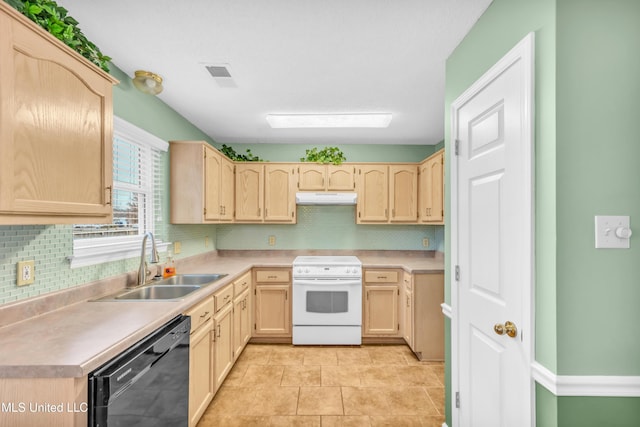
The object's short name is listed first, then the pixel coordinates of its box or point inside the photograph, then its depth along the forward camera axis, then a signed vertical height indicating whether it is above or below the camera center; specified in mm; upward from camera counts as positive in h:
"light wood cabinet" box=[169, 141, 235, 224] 2918 +349
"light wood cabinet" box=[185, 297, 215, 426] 1888 -919
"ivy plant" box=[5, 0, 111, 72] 1202 +801
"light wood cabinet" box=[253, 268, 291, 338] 3443 -937
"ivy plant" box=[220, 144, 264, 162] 3844 +783
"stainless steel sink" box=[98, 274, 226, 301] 2039 -513
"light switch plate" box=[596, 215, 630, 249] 1050 -42
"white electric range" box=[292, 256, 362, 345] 3387 -938
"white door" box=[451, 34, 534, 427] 1188 -120
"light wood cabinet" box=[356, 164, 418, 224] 3836 +318
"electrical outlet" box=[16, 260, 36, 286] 1453 -261
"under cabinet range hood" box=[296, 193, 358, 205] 3752 +248
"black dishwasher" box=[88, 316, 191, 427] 1092 -687
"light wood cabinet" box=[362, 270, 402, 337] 3424 -930
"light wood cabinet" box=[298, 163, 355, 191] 3848 +502
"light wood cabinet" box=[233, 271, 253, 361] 2810 -922
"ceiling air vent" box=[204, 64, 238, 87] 2135 +1032
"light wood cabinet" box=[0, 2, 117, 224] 1058 +344
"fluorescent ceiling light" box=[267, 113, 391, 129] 3076 +1001
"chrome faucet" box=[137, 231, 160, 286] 2264 -302
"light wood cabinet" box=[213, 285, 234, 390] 2305 -955
